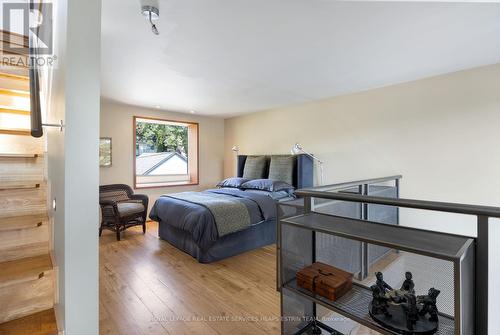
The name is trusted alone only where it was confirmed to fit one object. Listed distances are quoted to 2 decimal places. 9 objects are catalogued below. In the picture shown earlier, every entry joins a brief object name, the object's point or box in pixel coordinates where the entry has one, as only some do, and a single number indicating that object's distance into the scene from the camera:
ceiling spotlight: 1.63
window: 5.11
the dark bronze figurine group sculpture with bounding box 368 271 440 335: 0.98
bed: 3.01
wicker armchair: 3.79
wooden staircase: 1.32
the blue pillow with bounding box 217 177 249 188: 4.50
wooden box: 1.19
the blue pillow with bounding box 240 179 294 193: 4.01
